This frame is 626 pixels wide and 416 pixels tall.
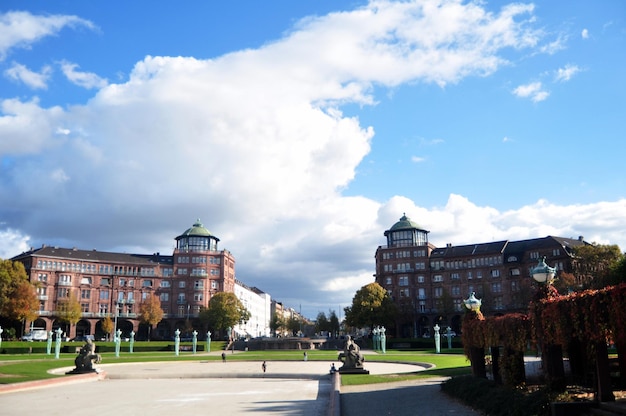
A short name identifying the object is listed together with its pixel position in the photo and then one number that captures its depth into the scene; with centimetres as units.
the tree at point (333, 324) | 15912
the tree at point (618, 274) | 4668
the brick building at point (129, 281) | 11025
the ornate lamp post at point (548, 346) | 1629
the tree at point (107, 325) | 10888
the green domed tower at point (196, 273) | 12056
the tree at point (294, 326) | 19712
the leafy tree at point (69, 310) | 10424
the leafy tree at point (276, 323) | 18625
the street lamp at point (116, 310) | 10751
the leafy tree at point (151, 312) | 11200
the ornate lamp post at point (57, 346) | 5981
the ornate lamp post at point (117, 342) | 6832
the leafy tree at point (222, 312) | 11044
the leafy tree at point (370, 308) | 10325
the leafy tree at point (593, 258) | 7869
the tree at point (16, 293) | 9219
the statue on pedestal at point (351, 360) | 3616
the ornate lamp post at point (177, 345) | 7399
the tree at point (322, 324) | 16098
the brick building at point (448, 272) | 10600
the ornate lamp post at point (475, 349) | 2381
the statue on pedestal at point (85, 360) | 3872
